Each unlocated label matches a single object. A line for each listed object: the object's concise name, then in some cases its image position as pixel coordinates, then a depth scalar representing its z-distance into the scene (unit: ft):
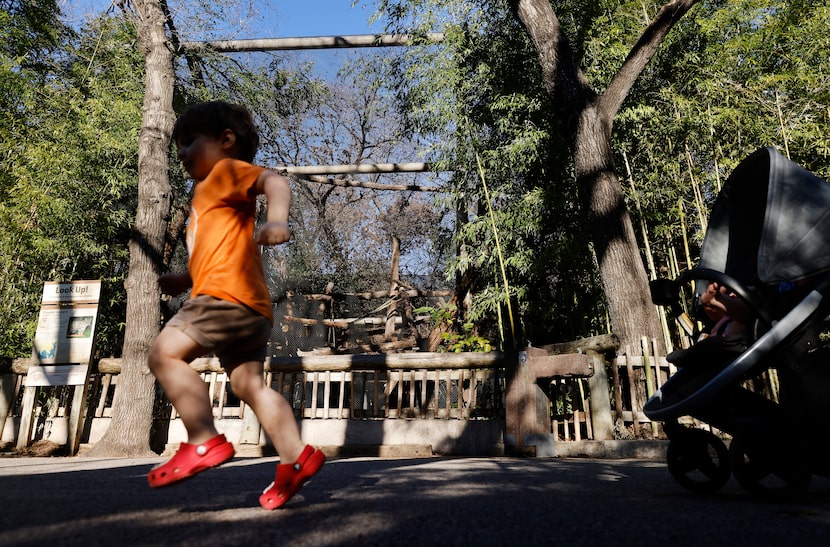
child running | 6.02
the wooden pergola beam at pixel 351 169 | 41.16
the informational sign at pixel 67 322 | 23.43
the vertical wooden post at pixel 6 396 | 24.64
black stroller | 6.77
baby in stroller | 7.55
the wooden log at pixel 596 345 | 18.86
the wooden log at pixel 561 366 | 18.05
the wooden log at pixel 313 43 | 35.86
